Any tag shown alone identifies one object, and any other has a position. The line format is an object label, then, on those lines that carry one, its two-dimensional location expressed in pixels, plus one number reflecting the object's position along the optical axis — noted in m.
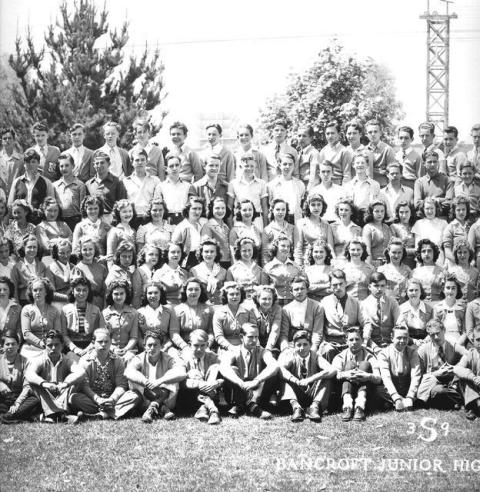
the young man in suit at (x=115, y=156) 11.24
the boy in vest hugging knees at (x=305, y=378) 8.45
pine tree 17.48
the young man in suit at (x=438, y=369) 8.64
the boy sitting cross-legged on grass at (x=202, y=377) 8.43
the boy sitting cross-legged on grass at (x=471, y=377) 8.41
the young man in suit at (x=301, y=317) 9.14
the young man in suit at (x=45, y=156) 11.20
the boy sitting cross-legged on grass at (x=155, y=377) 8.48
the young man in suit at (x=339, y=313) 9.17
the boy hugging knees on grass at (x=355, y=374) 8.48
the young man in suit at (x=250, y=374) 8.55
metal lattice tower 15.42
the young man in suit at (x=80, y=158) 11.11
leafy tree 21.16
